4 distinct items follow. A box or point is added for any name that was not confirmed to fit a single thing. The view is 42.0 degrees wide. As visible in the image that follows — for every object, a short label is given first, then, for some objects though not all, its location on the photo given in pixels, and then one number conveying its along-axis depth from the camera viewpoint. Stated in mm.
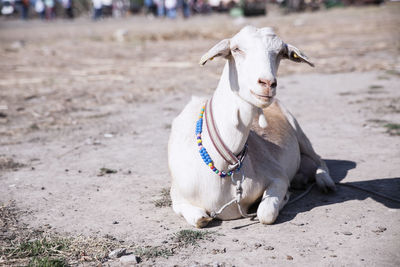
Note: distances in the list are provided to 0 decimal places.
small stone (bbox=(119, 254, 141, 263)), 3627
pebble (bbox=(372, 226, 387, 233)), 4032
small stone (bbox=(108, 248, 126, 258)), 3729
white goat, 3768
